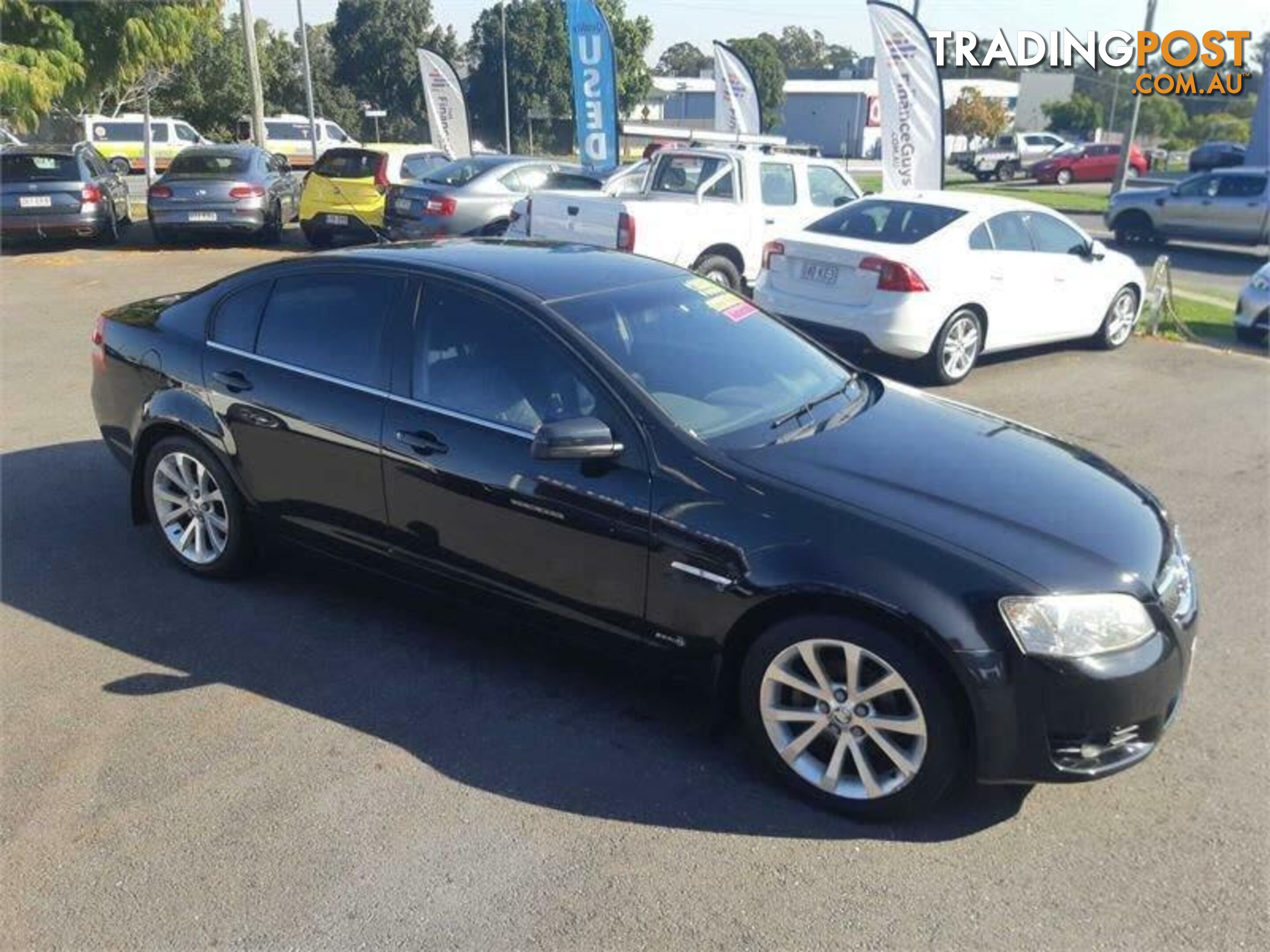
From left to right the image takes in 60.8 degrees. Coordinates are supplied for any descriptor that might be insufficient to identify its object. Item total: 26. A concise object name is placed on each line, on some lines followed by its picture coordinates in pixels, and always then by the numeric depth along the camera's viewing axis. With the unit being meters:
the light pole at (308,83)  30.55
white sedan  8.55
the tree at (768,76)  73.81
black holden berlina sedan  3.12
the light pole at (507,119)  48.53
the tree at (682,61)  115.06
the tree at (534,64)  59.00
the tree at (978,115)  54.47
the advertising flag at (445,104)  23.27
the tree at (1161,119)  60.75
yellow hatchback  15.46
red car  37.75
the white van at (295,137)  36.62
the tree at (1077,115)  61.72
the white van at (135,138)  33.38
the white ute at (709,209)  10.43
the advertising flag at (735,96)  22.52
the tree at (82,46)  14.45
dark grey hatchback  14.87
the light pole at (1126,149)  25.47
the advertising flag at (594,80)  19.27
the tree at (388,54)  58.44
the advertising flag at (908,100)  15.81
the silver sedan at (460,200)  13.45
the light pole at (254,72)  20.58
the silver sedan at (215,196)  15.37
